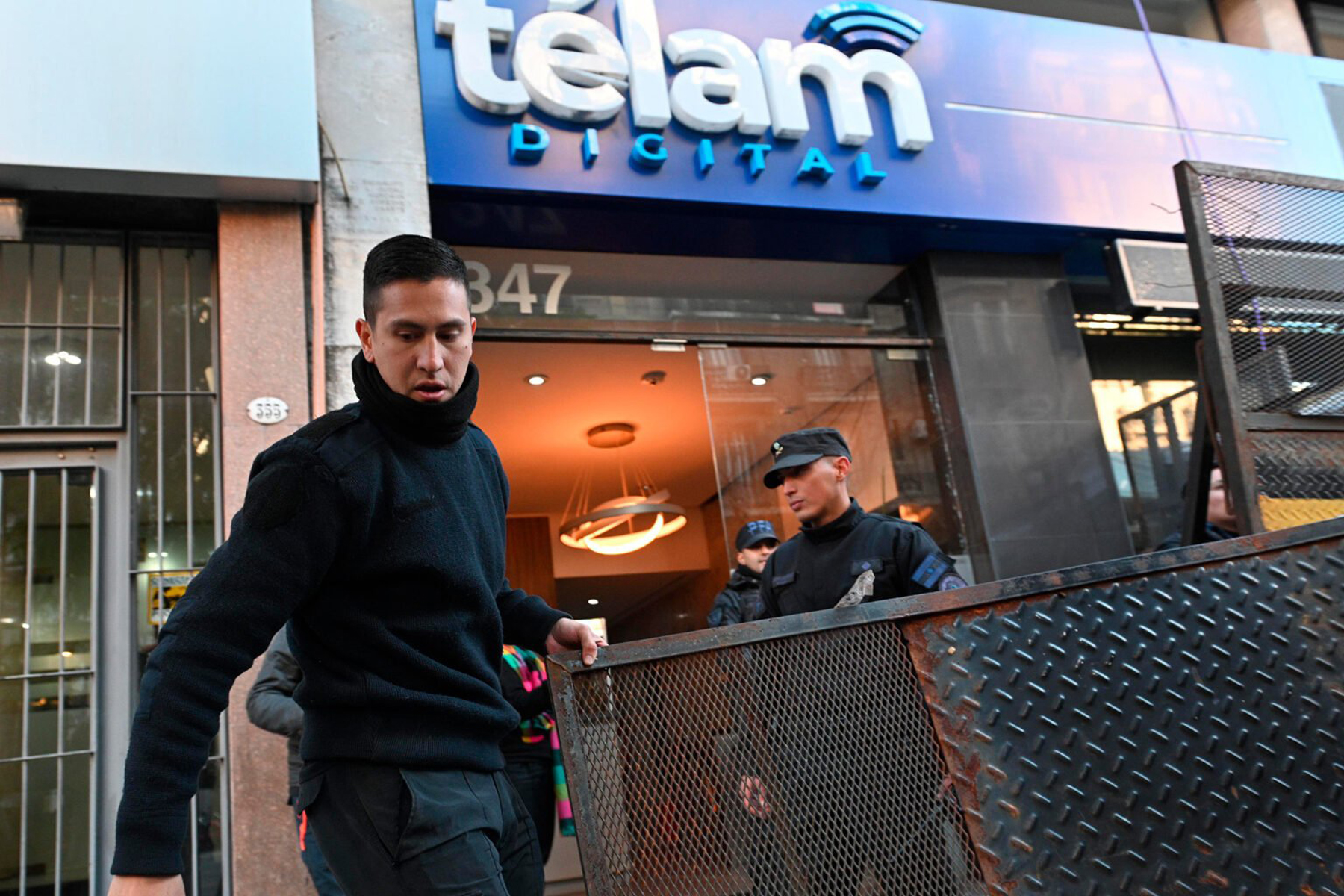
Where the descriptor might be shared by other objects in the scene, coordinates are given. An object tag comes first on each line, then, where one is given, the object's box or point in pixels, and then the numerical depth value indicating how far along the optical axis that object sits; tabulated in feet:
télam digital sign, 20.08
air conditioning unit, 24.30
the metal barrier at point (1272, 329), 12.51
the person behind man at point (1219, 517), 16.19
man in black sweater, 5.22
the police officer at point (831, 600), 6.57
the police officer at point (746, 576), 20.12
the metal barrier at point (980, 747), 6.37
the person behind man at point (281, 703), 11.78
